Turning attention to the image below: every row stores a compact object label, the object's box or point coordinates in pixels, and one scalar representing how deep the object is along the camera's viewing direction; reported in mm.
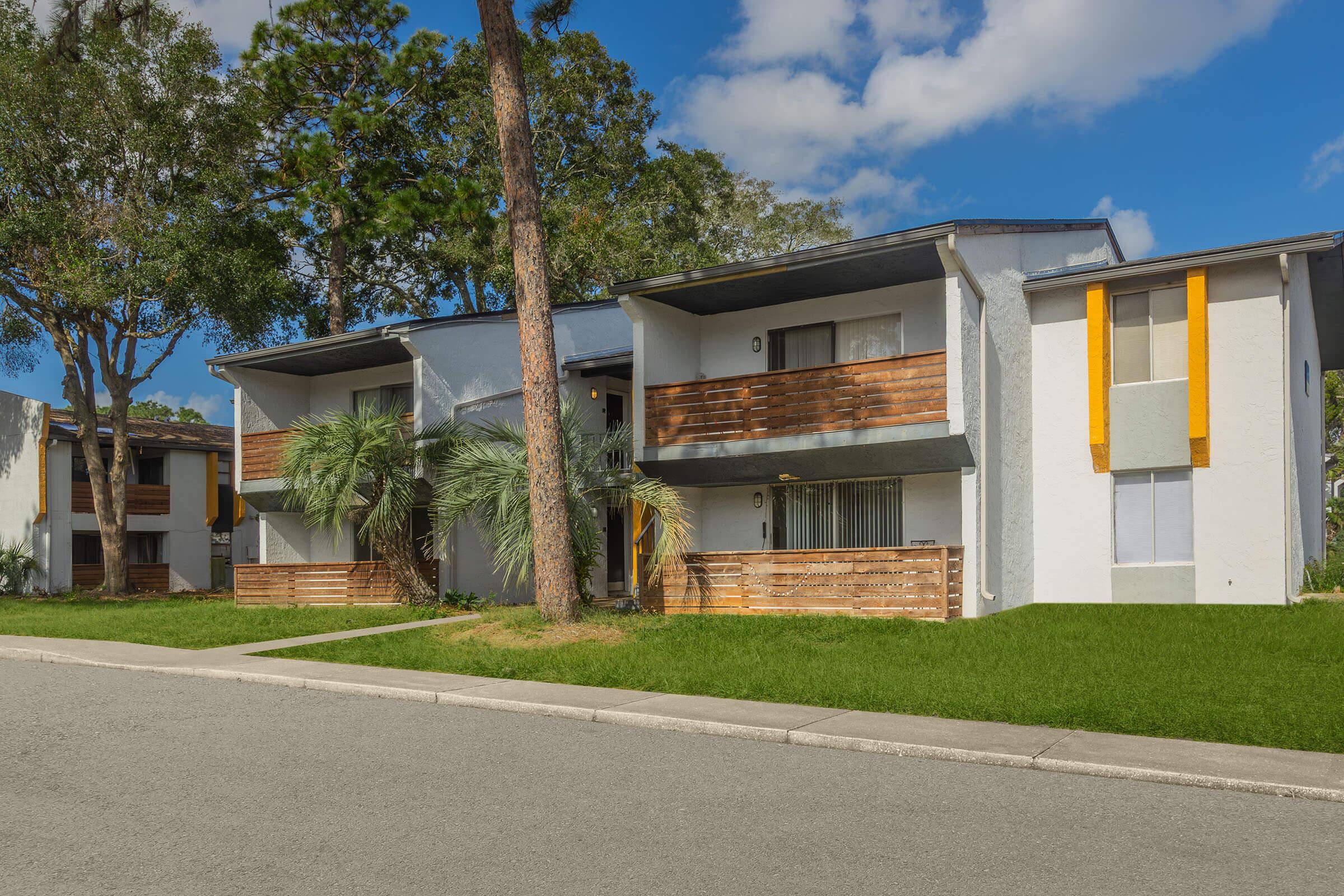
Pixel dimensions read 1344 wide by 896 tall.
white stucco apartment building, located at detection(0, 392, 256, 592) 32594
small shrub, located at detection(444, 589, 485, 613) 20469
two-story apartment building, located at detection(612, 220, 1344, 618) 16391
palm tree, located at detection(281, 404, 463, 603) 19328
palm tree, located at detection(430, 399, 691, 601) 16969
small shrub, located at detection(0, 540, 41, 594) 31734
